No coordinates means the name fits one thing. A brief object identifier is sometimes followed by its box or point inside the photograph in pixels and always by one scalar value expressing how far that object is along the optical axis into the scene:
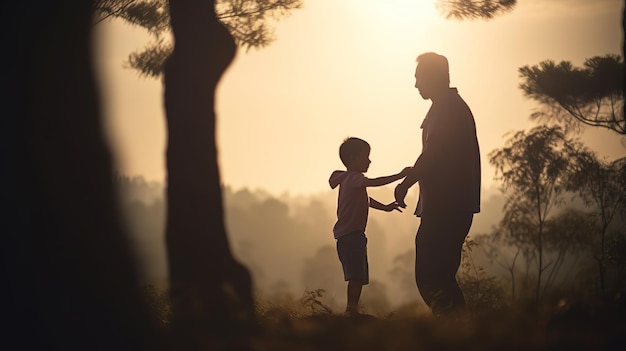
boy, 15.65
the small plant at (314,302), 14.45
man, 13.10
